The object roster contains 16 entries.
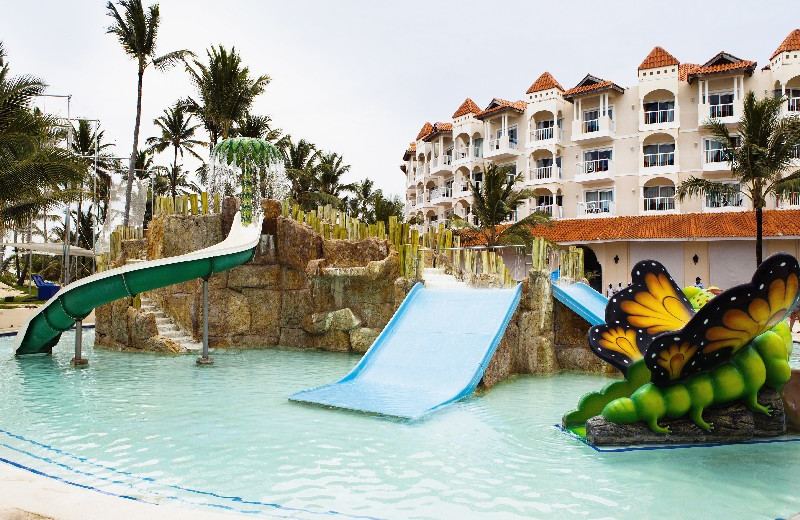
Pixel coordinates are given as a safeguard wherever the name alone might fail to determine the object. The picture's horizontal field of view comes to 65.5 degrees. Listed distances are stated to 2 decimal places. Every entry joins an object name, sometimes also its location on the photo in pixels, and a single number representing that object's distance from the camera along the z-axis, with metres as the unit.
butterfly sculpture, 5.08
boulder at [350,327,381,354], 12.96
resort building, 26.25
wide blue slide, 7.74
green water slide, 10.85
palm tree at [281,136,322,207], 36.65
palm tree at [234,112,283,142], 30.17
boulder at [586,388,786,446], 5.75
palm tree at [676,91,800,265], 20.33
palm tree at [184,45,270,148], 25.20
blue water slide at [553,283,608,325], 10.09
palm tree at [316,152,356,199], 38.72
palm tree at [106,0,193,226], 23.22
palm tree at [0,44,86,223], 13.89
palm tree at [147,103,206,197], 37.00
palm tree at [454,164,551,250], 24.94
